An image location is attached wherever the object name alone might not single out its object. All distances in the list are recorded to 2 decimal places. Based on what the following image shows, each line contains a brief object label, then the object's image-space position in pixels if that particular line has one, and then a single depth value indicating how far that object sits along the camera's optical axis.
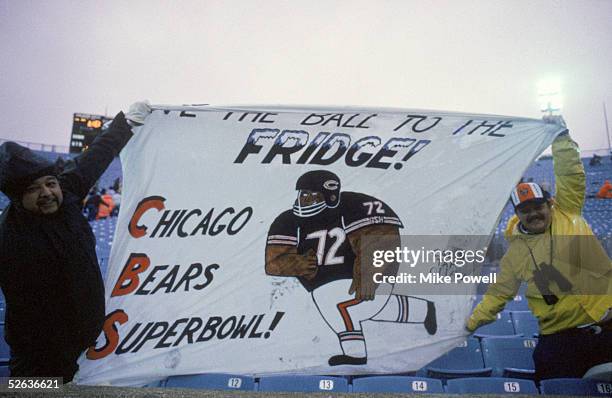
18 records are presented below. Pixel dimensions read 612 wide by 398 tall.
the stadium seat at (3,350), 2.77
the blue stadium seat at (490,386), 2.14
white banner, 2.34
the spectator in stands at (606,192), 12.10
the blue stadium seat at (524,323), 3.74
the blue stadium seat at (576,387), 2.11
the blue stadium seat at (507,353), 2.89
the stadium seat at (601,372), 2.13
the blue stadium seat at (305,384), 2.13
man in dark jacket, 1.88
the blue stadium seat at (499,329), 3.76
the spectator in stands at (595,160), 17.48
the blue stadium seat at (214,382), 2.21
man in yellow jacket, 2.29
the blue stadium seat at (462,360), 2.89
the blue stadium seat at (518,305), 4.59
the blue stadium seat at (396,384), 2.13
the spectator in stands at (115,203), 11.56
